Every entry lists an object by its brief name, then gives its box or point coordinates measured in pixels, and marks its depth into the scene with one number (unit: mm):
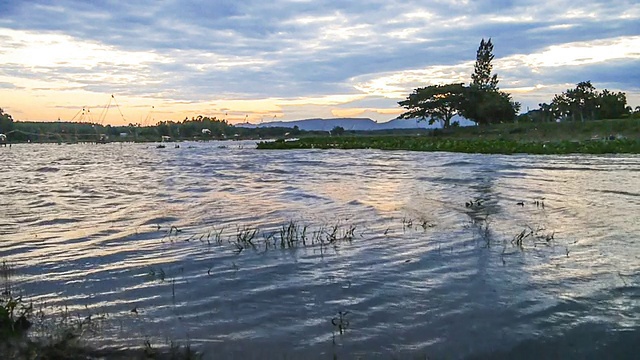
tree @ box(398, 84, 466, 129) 75312
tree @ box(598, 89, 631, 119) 70875
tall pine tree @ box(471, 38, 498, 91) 85375
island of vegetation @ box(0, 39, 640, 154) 43531
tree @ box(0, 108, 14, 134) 178375
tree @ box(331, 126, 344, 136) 154875
